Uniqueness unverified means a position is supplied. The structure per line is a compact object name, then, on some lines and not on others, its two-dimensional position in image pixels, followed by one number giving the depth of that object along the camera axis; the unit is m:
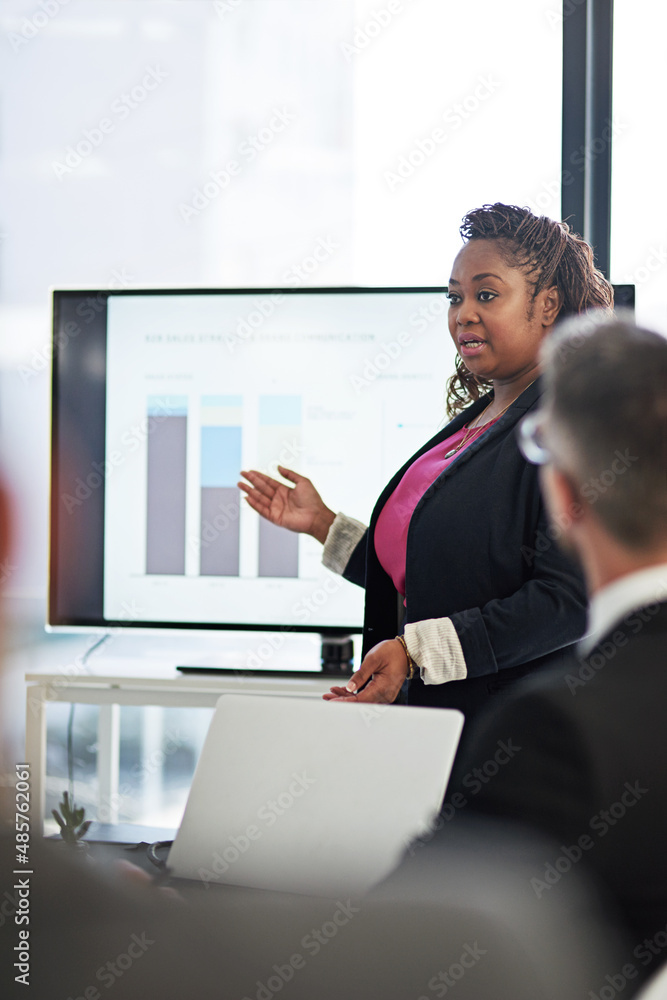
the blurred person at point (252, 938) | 1.01
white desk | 3.75
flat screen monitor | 3.93
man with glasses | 1.93
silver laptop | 2.73
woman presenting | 3.24
